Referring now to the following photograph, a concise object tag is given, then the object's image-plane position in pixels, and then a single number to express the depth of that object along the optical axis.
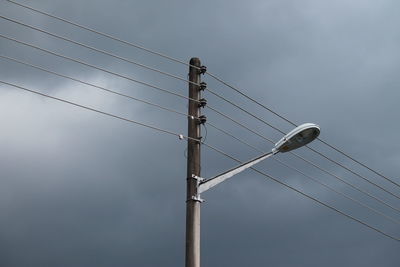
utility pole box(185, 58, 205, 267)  10.48
